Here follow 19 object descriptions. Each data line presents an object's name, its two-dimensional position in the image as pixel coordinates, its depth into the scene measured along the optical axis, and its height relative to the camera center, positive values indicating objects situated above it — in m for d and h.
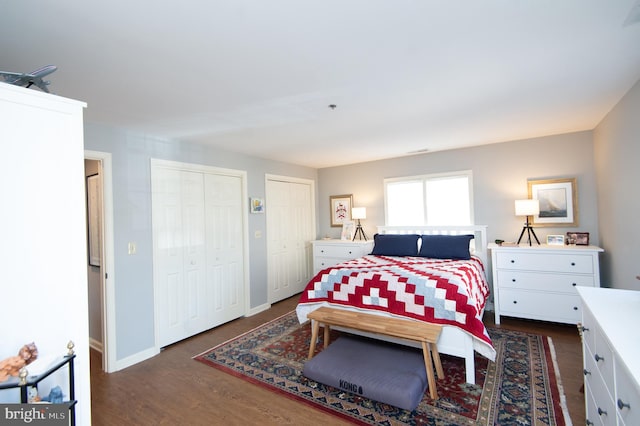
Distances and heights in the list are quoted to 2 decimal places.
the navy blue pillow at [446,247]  3.74 -0.45
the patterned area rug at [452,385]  2.02 -1.36
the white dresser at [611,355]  0.99 -0.58
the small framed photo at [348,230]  5.19 -0.27
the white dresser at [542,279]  3.23 -0.79
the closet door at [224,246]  3.76 -0.36
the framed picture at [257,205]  4.28 +0.18
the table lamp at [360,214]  4.95 +0.00
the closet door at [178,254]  3.23 -0.39
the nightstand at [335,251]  4.75 -0.58
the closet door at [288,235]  4.66 -0.31
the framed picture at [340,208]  5.39 +0.13
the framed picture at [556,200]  3.68 +0.09
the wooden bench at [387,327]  2.27 -0.94
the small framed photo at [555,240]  3.63 -0.39
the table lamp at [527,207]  3.61 +0.02
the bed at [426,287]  2.46 -0.70
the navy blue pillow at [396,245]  4.08 -0.44
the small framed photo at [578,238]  3.53 -0.37
